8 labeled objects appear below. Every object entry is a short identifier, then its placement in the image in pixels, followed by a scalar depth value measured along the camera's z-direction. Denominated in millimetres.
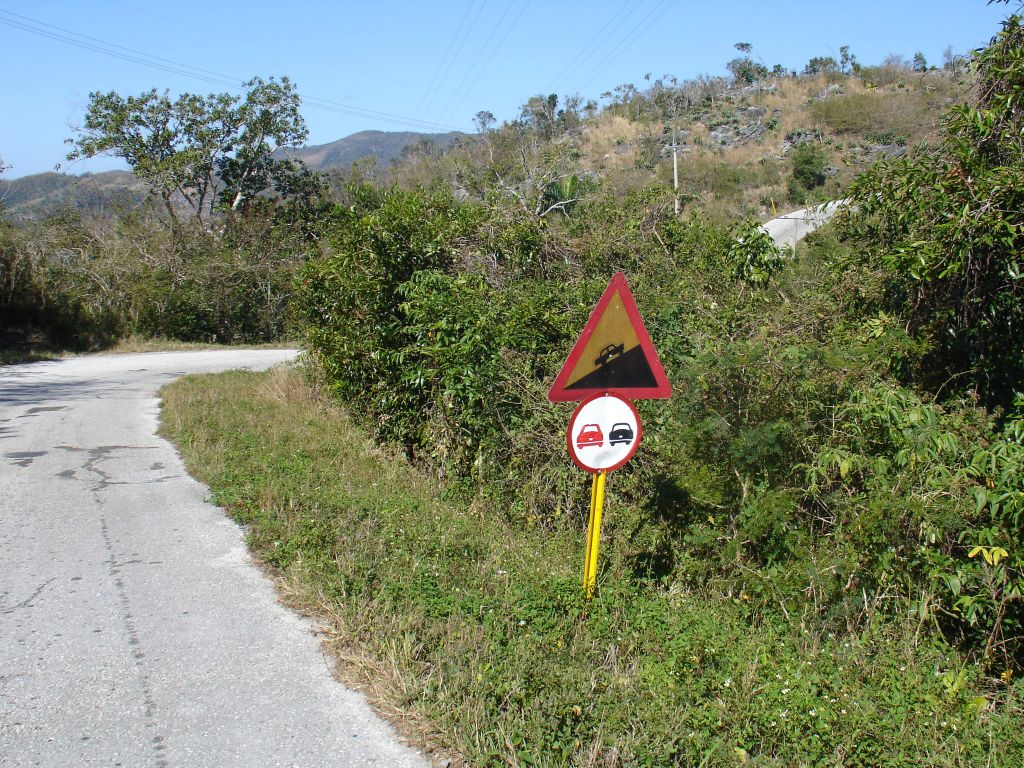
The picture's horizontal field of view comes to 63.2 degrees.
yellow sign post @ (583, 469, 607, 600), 4852
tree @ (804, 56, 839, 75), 72125
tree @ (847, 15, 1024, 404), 5762
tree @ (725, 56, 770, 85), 73062
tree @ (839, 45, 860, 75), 71288
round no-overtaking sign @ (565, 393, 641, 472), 4711
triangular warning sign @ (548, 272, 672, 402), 4691
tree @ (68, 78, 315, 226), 34062
